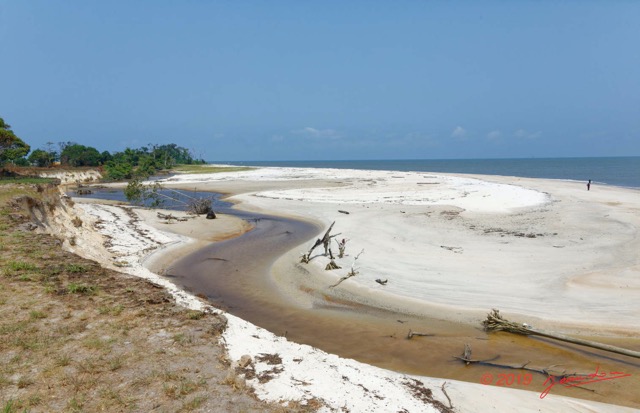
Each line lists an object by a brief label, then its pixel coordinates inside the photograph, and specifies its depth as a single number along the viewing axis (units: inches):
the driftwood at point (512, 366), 357.7
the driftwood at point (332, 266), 685.3
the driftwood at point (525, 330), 379.5
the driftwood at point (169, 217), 1168.3
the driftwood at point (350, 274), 619.5
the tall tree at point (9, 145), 1540.4
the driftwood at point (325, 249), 720.5
